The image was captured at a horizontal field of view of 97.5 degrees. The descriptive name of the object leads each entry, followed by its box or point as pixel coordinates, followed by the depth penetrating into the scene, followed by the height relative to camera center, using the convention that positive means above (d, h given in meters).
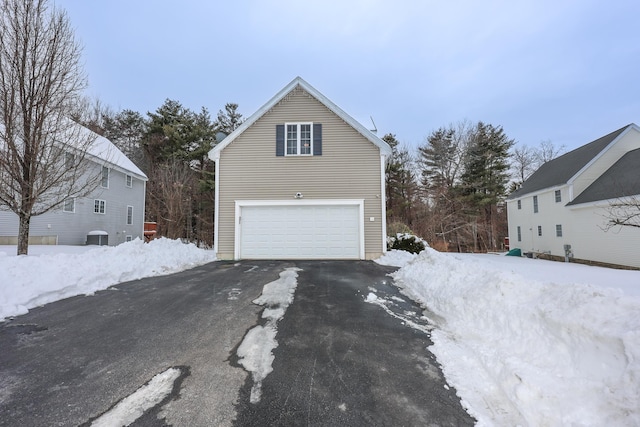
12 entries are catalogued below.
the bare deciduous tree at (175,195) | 22.39 +2.99
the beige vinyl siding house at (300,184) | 11.38 +1.95
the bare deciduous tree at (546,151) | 30.94 +8.73
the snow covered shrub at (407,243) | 12.21 -0.56
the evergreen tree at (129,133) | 25.59 +9.22
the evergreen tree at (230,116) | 27.05 +11.15
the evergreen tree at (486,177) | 27.12 +5.24
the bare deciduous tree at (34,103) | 7.35 +3.54
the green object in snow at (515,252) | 21.30 -1.68
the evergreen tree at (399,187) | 27.05 +4.25
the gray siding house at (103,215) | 13.37 +0.97
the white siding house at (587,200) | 13.59 +1.70
